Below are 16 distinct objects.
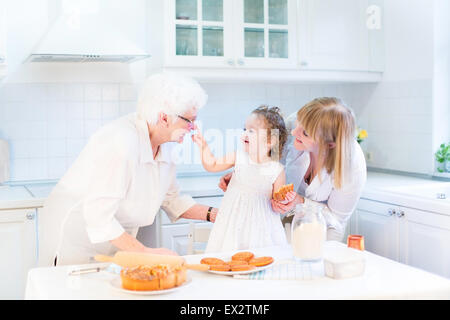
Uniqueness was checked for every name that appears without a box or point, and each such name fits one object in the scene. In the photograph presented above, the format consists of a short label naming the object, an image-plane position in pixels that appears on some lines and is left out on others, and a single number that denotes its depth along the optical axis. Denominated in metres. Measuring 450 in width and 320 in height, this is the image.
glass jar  1.57
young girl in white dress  2.21
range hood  2.77
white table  1.36
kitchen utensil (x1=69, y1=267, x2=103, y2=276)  1.52
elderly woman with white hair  1.83
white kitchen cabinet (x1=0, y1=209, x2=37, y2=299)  2.70
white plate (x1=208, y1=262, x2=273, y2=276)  1.50
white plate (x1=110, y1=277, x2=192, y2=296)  1.33
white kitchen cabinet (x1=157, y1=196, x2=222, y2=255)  2.88
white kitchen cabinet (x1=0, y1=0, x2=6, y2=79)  2.78
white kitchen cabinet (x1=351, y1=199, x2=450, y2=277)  2.51
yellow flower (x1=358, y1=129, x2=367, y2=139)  3.44
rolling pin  1.46
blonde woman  2.23
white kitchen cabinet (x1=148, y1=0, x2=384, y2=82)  3.09
